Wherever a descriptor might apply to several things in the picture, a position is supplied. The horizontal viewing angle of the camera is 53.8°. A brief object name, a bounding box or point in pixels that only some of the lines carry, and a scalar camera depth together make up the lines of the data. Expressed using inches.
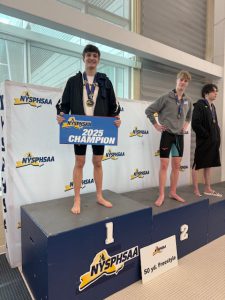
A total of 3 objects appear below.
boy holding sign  63.8
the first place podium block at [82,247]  49.4
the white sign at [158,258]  62.5
